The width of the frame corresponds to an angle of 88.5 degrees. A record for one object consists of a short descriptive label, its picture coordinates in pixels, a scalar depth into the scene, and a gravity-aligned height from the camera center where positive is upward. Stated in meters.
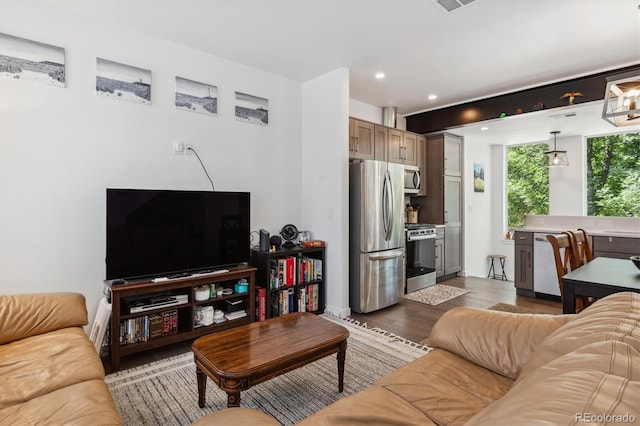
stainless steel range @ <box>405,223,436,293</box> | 4.88 -0.69
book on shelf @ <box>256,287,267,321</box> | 3.37 -0.96
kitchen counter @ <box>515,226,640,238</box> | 4.04 -0.27
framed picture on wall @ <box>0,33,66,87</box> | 2.39 +1.16
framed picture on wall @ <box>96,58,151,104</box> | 2.77 +1.15
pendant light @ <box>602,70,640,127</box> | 2.26 +0.80
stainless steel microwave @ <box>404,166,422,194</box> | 5.25 +0.52
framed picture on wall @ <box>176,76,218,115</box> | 3.21 +1.17
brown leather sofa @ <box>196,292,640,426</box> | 0.68 -0.57
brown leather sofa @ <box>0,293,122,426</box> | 1.27 -0.75
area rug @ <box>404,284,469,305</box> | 4.38 -1.17
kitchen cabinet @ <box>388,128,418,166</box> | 5.01 +1.03
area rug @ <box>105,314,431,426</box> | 1.98 -1.19
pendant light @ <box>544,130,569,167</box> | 5.64 +0.94
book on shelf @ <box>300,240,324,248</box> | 3.77 -0.36
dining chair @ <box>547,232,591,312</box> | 2.67 -0.39
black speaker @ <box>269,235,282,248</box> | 3.64 -0.32
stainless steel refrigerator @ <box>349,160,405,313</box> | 3.83 -0.29
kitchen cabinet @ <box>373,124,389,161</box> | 4.72 +1.02
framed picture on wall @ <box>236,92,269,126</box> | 3.63 +1.18
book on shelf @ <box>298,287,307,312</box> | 3.67 -0.97
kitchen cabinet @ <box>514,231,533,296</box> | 4.61 -0.74
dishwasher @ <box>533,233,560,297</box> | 4.38 -0.77
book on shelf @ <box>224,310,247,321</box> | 3.15 -0.99
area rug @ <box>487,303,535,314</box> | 3.95 -1.19
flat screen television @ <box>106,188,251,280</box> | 2.60 -0.16
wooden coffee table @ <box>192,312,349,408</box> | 1.65 -0.78
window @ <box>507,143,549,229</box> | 6.33 +0.58
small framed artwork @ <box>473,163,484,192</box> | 6.34 +0.67
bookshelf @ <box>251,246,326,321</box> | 3.41 -0.75
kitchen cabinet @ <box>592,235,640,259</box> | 3.92 -0.43
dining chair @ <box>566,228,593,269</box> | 2.92 -0.36
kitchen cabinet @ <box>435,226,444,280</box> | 5.40 -0.66
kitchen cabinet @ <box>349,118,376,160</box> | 4.38 +1.00
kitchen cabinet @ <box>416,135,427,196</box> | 5.54 +0.88
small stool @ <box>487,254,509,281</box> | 6.50 -1.06
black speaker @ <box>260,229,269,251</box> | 3.48 -0.31
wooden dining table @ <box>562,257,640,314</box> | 2.01 -0.45
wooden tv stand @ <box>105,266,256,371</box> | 2.48 -0.85
